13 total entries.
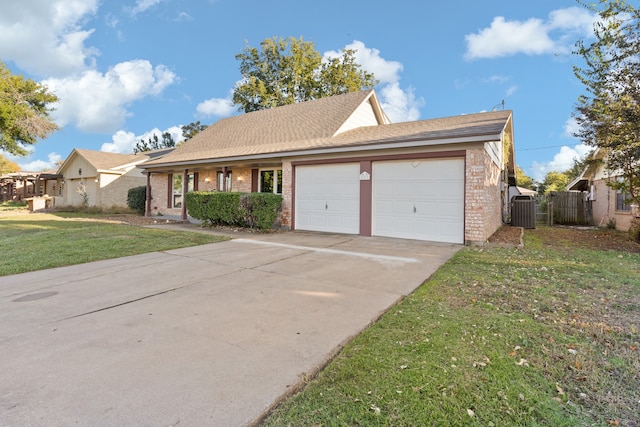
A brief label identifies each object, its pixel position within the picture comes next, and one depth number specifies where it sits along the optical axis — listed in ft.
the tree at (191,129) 140.80
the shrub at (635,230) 30.67
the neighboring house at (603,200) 41.39
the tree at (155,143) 176.96
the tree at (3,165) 92.12
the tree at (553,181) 140.62
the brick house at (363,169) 28.50
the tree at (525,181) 161.07
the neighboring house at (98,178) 72.18
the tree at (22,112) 67.82
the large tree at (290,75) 90.48
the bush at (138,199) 64.34
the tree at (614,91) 27.61
